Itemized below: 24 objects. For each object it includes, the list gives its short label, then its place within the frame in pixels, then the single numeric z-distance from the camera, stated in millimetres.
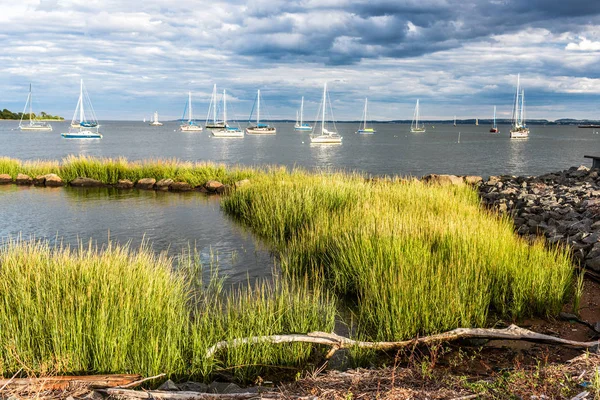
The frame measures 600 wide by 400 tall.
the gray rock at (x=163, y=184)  24750
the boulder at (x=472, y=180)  22281
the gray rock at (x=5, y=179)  26297
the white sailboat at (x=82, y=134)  93906
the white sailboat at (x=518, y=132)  117862
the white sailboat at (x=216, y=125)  128938
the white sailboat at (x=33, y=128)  143375
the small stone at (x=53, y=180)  25703
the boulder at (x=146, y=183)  25062
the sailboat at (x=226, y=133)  115438
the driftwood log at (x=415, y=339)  5828
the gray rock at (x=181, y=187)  24528
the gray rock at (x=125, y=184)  25328
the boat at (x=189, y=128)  167500
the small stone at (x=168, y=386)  4914
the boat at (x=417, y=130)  186812
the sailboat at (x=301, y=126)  137750
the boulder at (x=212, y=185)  23828
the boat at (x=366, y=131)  168100
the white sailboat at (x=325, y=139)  90375
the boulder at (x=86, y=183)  25703
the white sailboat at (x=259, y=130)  146500
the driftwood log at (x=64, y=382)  4512
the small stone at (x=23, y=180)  25984
